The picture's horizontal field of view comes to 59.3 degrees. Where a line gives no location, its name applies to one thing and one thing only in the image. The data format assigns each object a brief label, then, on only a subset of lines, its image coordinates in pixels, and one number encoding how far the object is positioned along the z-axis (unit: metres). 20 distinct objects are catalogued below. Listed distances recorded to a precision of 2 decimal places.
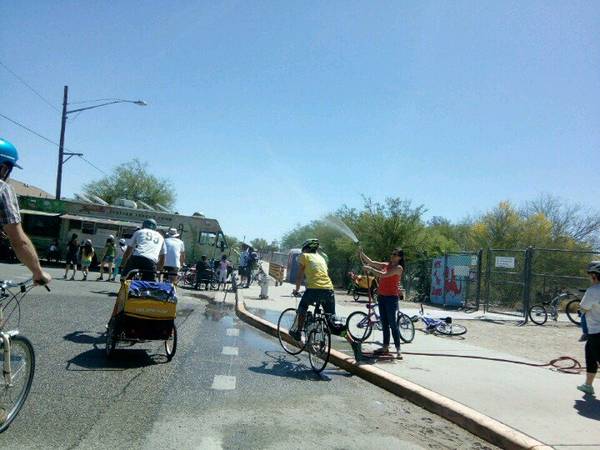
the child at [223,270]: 21.85
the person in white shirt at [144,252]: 8.19
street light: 26.47
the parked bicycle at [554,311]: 16.22
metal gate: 16.75
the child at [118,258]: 19.69
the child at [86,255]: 19.72
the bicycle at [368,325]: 9.79
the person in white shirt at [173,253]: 11.08
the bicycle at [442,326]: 11.91
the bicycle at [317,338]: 7.60
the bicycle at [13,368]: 4.00
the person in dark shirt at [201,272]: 21.16
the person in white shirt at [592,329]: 6.65
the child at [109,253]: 19.27
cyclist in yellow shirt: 8.23
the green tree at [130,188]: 51.84
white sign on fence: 17.85
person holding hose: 8.39
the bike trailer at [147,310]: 6.76
